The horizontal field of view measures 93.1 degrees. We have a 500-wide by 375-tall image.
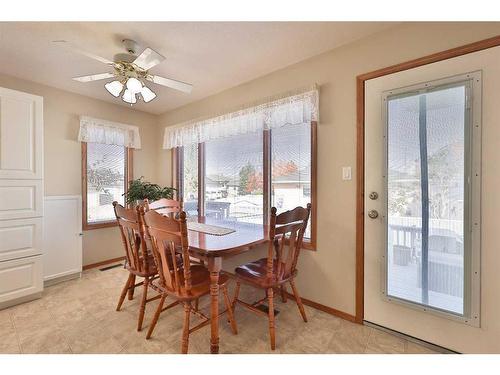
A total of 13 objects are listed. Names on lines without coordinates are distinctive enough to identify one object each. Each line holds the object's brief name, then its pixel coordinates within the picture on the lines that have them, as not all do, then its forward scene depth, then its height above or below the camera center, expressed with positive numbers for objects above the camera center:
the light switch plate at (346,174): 1.96 +0.09
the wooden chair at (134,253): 1.77 -0.56
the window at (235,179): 2.72 +0.08
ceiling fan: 1.82 +0.92
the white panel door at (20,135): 2.10 +0.47
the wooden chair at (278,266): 1.60 -0.62
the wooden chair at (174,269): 1.41 -0.53
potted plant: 3.12 -0.10
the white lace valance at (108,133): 3.05 +0.72
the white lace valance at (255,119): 2.15 +0.72
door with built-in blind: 1.46 -0.10
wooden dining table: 1.51 -0.41
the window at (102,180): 3.17 +0.08
